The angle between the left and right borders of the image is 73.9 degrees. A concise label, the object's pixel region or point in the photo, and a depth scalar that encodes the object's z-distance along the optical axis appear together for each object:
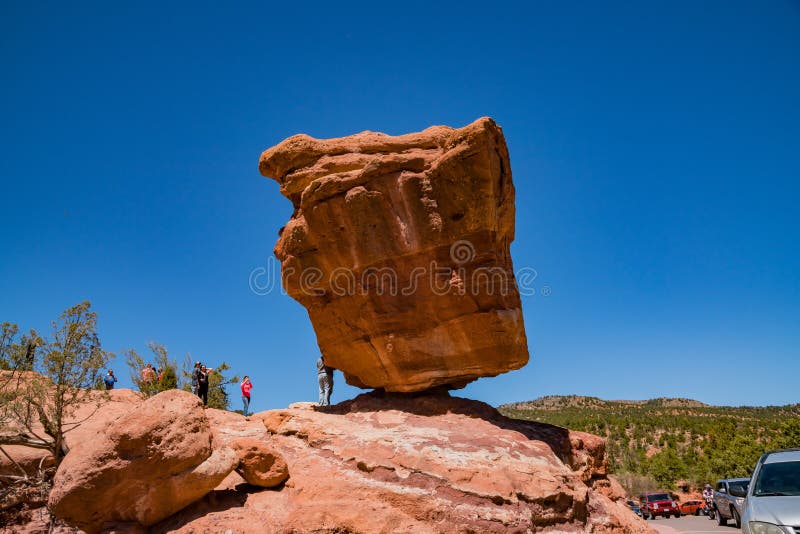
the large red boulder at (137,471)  8.36
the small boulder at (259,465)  9.67
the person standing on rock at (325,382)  15.48
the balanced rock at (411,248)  12.59
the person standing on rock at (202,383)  15.11
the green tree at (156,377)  16.83
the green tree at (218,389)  22.23
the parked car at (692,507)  32.97
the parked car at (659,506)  30.07
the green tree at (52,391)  11.16
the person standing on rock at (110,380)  16.66
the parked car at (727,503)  18.68
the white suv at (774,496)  6.90
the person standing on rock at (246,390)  16.38
